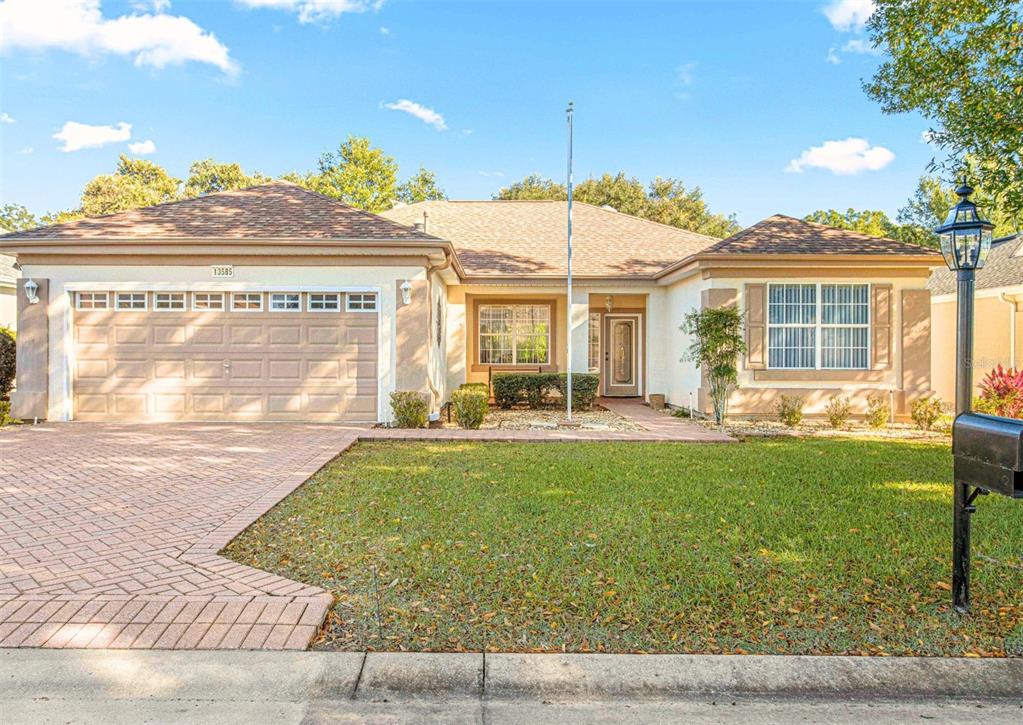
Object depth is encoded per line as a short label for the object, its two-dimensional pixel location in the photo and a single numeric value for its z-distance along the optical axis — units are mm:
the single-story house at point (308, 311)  11375
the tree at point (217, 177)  41844
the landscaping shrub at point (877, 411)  11594
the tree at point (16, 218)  42719
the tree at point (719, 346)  11469
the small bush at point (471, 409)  11141
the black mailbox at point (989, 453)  3133
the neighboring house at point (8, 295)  18438
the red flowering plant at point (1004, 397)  10938
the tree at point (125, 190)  37438
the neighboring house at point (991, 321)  15469
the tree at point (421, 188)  36406
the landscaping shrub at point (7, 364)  11727
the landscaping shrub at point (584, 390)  14109
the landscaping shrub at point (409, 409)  10930
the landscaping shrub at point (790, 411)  11539
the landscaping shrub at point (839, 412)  11625
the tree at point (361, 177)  34000
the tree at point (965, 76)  6781
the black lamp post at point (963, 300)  3596
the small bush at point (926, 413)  11102
